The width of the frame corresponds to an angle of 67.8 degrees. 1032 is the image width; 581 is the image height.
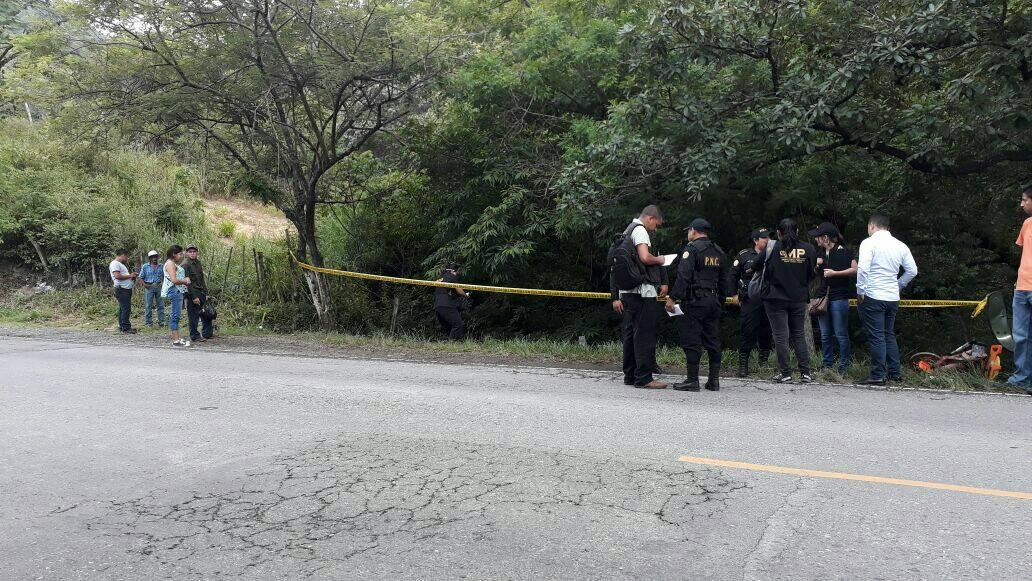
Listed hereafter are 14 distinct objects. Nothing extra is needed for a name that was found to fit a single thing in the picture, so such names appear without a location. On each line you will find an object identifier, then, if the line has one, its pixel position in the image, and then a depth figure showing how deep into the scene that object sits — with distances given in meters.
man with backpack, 8.69
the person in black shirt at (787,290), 9.21
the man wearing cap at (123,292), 16.48
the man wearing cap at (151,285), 17.25
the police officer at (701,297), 8.62
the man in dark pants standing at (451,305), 14.13
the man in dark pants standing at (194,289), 13.82
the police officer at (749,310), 9.88
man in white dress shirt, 8.91
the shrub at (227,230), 25.05
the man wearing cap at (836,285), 9.83
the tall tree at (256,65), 13.55
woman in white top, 13.46
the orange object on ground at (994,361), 9.10
